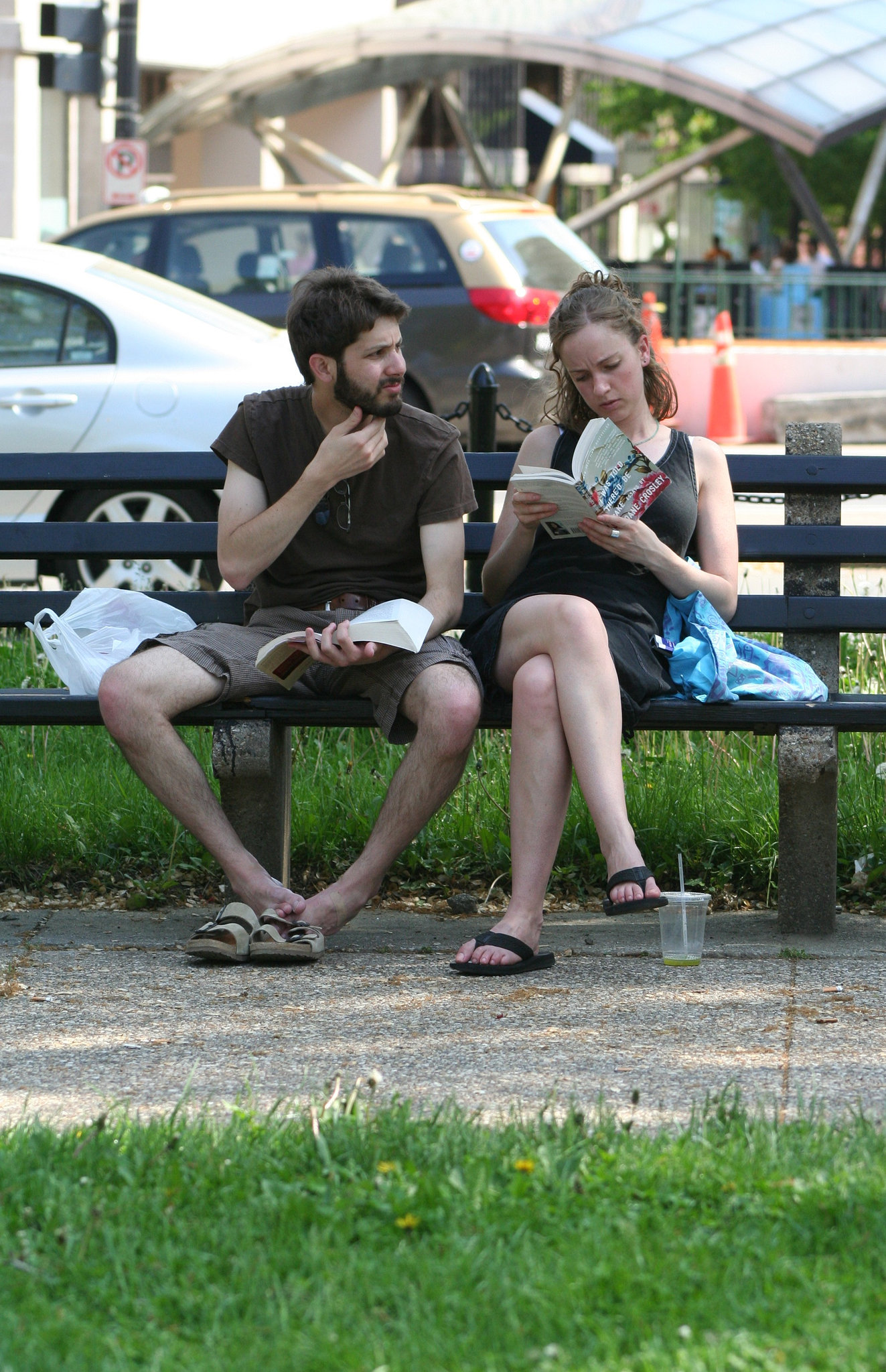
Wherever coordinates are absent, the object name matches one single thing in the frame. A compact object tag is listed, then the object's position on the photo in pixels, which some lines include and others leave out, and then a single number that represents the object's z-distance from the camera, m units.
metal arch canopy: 47.34
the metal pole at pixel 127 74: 30.64
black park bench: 8.18
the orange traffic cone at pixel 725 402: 35.87
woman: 7.65
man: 7.96
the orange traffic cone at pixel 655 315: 35.34
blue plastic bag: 8.16
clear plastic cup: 7.76
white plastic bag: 8.33
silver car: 15.83
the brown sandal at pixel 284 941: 7.73
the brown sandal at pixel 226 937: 7.78
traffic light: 28.45
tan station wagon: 24.62
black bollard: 12.86
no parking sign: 32.91
